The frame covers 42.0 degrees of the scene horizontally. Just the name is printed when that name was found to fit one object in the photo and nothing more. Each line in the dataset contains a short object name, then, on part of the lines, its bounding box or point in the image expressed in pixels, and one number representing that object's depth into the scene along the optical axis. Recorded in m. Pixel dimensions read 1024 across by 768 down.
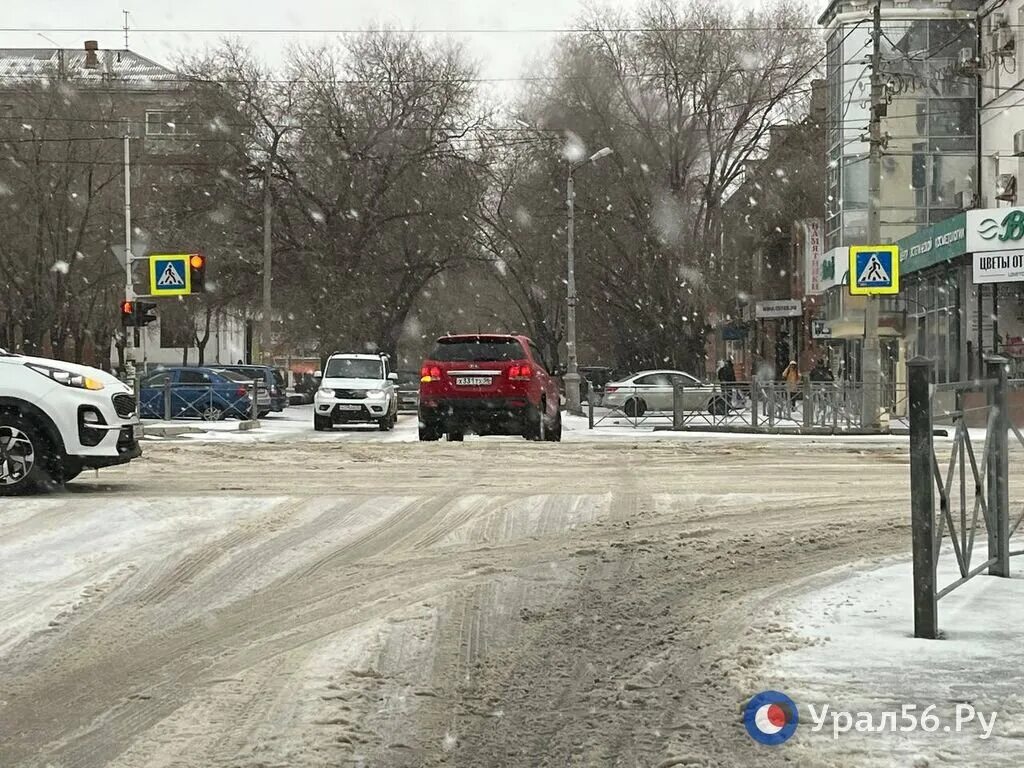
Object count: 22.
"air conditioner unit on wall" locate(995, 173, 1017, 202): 34.03
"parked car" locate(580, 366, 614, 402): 55.53
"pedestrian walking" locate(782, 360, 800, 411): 27.44
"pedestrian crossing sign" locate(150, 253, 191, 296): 26.42
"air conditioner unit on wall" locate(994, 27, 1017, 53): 35.12
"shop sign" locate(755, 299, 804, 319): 50.16
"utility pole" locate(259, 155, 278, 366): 42.94
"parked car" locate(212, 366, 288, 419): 39.22
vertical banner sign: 50.41
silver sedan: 35.12
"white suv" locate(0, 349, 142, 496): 11.53
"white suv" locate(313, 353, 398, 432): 29.50
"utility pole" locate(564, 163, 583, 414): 39.31
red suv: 20.45
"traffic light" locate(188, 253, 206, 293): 26.41
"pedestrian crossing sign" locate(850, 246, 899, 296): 24.36
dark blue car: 32.16
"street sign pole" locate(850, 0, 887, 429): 25.56
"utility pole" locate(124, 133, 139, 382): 26.91
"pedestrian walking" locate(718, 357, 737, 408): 28.50
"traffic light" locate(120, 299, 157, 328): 25.88
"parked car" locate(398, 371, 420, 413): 45.03
